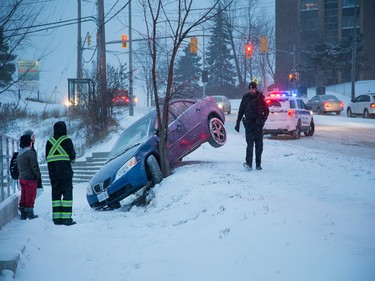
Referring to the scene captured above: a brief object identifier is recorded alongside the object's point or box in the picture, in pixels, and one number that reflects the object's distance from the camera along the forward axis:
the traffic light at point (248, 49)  35.84
